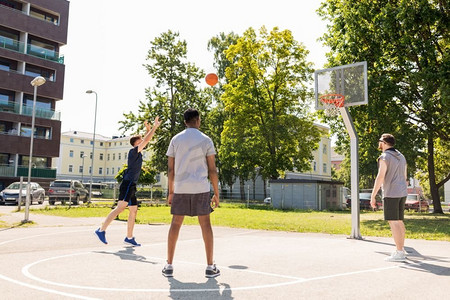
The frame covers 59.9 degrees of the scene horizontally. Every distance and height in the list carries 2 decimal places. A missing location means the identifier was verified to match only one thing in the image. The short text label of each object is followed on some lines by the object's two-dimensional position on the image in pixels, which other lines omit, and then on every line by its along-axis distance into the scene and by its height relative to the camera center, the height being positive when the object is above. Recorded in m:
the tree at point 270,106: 36.12 +7.58
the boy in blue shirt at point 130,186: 7.61 -0.09
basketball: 10.48 +2.81
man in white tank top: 6.47 +0.01
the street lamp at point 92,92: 42.72 +9.72
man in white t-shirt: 4.92 +0.01
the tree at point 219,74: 47.38 +13.25
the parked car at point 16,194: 26.27 -1.02
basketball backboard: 10.72 +2.99
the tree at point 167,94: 39.59 +9.27
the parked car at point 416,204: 31.86 -1.21
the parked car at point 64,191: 25.42 -0.72
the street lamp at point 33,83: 13.16 +3.39
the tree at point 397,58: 17.30 +6.30
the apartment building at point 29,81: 36.78 +9.55
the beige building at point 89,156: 87.25 +5.94
